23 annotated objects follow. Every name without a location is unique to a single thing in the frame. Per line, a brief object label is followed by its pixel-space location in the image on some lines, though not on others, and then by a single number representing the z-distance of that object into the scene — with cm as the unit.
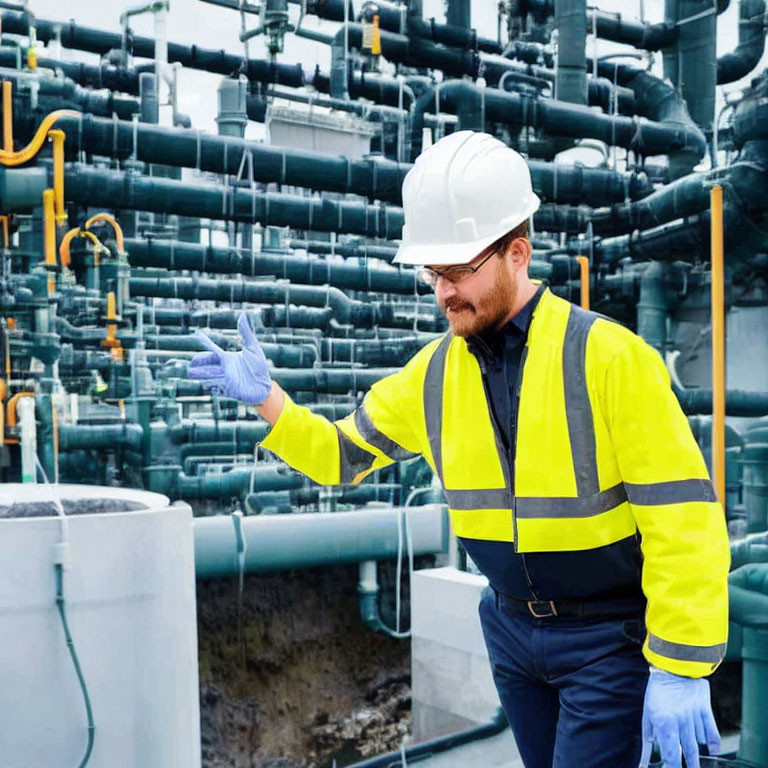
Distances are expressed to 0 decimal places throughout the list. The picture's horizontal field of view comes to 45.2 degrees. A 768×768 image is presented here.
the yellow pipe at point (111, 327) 604
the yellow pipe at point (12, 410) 561
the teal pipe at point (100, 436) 596
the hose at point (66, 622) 230
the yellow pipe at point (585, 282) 674
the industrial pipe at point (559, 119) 640
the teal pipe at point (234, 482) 604
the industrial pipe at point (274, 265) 740
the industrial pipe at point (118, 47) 888
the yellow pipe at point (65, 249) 554
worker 134
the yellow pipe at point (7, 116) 512
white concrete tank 229
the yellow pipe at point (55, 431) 561
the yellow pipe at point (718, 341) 320
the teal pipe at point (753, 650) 277
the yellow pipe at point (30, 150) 498
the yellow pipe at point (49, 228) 505
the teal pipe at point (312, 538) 450
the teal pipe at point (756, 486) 334
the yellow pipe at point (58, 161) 506
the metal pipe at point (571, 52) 725
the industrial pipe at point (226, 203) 550
